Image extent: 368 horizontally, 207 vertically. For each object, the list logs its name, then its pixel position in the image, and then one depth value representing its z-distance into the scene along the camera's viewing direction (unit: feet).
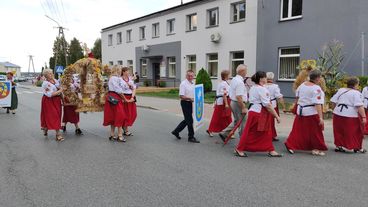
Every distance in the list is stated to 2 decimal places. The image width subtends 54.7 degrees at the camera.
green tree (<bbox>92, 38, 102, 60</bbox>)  237.76
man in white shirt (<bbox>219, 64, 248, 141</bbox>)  24.07
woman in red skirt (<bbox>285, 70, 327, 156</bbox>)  22.63
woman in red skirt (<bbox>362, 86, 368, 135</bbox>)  29.91
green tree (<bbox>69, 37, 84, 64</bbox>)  265.34
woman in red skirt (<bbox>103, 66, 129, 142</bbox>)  27.96
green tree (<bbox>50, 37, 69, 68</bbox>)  252.21
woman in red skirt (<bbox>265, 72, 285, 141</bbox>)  27.58
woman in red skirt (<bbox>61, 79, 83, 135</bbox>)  31.40
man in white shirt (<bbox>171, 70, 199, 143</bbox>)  27.14
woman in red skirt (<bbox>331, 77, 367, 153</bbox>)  23.95
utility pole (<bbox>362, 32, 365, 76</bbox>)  50.09
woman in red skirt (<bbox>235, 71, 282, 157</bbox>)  22.36
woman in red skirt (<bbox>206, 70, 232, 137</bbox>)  29.60
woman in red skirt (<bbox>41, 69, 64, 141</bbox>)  27.84
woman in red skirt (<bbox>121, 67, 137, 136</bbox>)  28.53
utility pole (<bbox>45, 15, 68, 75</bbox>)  178.35
